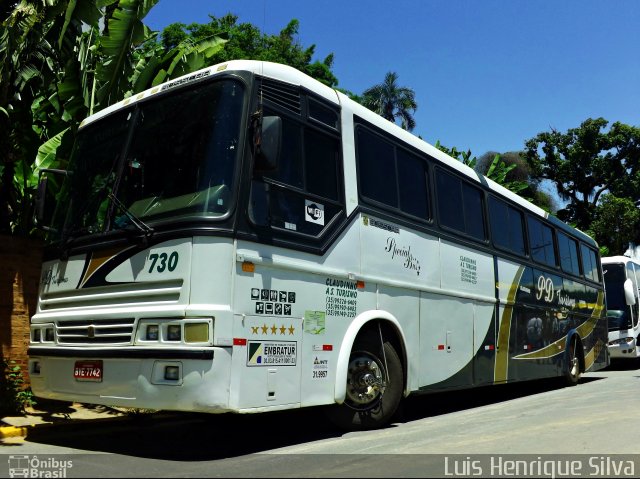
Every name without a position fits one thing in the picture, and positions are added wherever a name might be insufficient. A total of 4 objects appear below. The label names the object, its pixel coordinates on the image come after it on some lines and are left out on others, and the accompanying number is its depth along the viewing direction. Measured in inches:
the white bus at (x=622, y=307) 725.3
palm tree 1663.4
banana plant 339.0
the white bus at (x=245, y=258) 204.4
